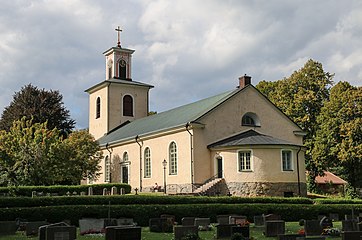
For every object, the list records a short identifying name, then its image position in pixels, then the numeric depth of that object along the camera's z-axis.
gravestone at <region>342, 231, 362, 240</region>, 15.14
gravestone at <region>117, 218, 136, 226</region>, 20.84
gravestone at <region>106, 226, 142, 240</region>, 14.01
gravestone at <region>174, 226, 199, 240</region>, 16.77
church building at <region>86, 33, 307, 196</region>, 34.88
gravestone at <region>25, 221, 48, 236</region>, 18.19
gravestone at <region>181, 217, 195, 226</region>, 20.17
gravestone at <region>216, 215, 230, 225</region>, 21.71
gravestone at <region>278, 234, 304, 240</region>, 15.02
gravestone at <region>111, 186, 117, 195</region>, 35.25
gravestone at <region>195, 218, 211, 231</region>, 20.45
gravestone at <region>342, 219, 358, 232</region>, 19.20
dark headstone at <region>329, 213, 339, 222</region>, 25.76
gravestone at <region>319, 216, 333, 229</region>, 20.06
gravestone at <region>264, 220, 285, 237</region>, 18.38
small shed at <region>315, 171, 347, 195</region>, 53.91
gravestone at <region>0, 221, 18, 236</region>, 18.33
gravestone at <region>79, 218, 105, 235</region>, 18.96
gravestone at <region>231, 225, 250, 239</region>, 16.98
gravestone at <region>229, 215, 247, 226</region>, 20.63
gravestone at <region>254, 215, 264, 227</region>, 21.58
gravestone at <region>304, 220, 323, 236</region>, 18.73
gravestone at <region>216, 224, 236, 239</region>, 17.56
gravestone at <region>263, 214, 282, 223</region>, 20.82
